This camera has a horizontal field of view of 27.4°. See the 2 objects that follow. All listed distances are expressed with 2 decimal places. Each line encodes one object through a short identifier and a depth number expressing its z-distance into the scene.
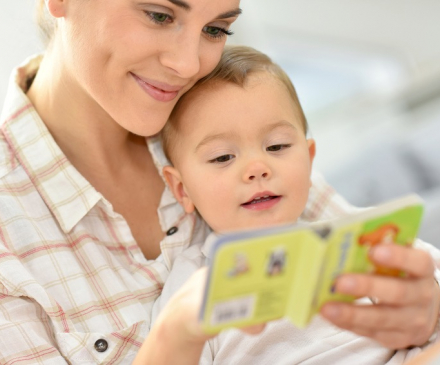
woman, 0.69
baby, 0.71
